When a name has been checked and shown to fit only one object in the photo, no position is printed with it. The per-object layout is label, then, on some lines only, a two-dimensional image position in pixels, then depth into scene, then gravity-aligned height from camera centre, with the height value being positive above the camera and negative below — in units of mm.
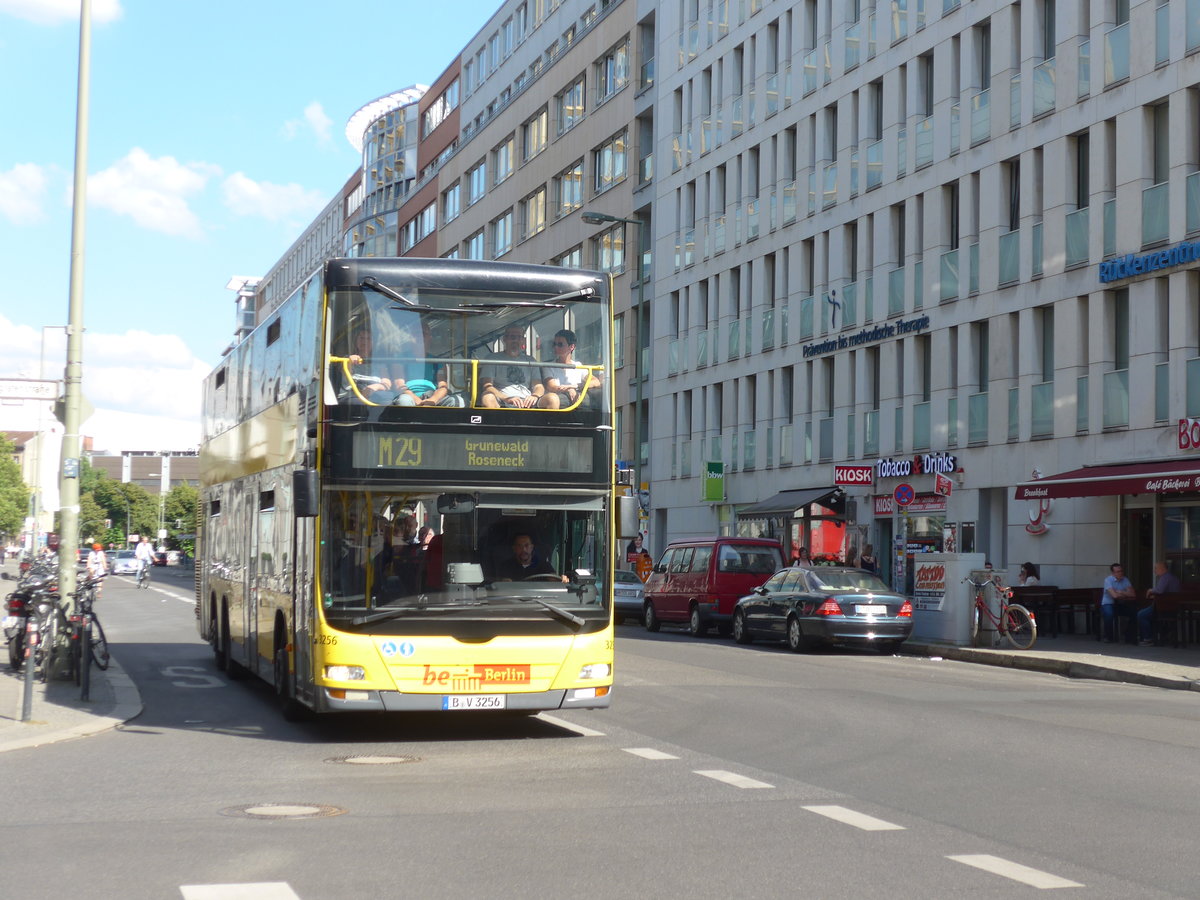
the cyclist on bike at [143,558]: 62394 -349
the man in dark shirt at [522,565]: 13281 -68
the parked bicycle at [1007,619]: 27594 -879
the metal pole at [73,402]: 17469 +1497
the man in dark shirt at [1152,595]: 29062 -457
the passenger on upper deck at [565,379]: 13461 +1410
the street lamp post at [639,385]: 47312 +4784
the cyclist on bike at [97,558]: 33238 -208
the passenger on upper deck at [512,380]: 13344 +1380
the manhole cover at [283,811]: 9414 -1457
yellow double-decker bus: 13047 +500
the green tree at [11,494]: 133500 +4173
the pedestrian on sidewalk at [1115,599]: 29766 -553
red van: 33250 -312
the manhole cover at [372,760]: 12055 -1483
